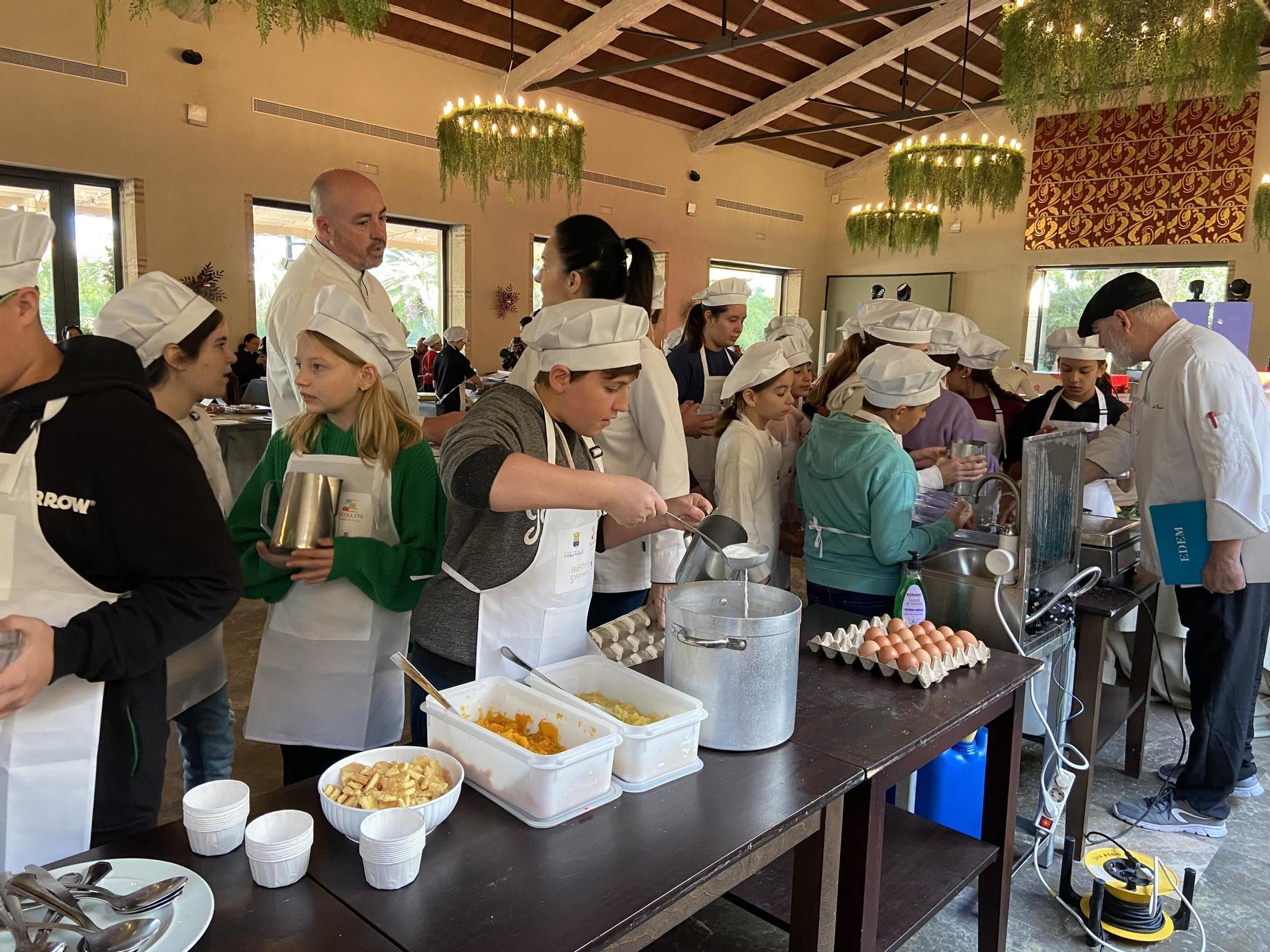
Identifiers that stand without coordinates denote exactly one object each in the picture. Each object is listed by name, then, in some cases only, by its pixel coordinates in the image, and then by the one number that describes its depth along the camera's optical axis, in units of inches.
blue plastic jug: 87.2
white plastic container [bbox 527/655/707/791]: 49.6
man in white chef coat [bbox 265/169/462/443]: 98.0
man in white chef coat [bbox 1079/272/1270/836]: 95.7
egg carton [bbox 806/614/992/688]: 68.4
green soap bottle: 85.4
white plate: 35.4
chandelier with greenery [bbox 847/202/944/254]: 375.6
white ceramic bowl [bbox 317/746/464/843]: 43.3
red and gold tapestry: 412.8
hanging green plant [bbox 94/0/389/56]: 111.0
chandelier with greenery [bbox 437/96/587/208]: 235.5
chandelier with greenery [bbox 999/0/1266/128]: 135.6
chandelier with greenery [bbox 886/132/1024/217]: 295.1
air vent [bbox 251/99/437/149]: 313.6
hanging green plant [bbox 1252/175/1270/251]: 295.3
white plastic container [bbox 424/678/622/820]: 45.6
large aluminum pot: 53.2
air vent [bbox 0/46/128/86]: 255.4
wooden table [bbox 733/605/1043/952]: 57.1
